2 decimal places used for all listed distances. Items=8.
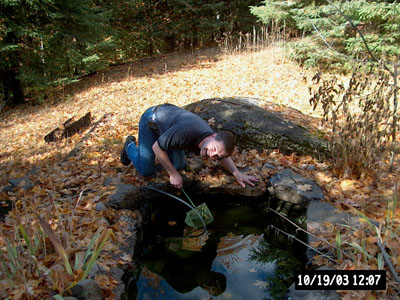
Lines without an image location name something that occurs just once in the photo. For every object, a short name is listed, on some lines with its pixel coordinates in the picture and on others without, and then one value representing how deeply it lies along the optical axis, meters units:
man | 2.86
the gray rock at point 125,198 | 3.20
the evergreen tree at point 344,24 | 6.48
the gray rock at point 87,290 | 1.94
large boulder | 4.25
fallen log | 6.59
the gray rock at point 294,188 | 3.20
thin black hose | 3.02
